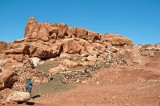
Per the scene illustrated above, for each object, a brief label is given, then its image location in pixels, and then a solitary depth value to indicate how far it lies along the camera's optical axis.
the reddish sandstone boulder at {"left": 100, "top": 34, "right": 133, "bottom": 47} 58.01
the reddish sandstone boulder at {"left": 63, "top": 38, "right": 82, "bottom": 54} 46.12
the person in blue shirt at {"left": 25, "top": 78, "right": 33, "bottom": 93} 22.76
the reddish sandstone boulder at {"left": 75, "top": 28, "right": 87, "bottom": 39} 54.18
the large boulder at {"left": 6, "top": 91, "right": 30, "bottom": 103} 18.23
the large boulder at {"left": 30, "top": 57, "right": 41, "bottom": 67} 38.97
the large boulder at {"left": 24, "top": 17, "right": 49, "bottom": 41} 48.69
